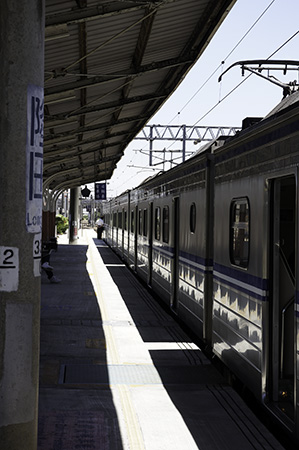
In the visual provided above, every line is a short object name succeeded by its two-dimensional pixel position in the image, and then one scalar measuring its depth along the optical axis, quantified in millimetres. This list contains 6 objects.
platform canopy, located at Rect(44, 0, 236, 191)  7910
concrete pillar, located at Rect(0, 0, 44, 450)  4227
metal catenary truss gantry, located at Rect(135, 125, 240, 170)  33188
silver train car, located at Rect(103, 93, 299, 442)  5609
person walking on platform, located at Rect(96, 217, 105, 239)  48738
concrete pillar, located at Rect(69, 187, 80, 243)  38375
